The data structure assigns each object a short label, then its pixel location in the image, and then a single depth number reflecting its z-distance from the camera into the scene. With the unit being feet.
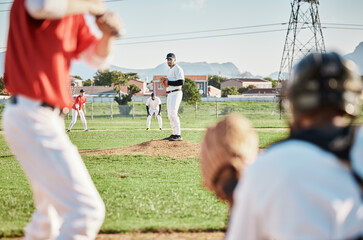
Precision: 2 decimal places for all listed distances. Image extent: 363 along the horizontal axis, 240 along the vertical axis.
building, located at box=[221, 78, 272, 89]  489.67
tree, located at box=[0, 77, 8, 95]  261.85
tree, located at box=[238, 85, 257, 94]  415.85
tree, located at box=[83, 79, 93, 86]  466.54
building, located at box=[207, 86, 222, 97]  427.33
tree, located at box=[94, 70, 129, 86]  329.31
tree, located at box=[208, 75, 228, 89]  515.09
